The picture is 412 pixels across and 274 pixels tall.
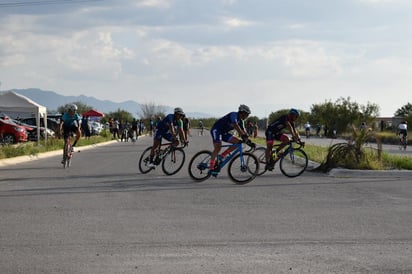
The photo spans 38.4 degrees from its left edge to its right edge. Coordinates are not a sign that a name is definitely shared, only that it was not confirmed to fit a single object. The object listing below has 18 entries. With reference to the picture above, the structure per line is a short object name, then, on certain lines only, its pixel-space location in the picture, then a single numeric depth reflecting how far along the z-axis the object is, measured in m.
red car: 29.09
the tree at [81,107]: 114.88
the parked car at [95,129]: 48.97
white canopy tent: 26.22
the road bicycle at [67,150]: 17.02
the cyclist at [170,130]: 14.86
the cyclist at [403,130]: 33.97
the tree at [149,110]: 125.61
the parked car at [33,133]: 33.72
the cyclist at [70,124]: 16.95
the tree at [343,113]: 66.38
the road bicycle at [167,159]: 15.15
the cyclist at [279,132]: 14.70
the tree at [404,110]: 84.94
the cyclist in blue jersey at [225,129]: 13.04
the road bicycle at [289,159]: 14.77
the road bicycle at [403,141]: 33.38
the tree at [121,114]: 107.81
